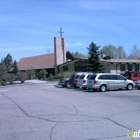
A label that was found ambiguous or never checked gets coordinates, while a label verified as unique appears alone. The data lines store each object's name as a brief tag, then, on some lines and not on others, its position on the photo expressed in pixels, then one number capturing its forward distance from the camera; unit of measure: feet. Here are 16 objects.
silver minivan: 57.59
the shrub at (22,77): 117.01
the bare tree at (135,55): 222.21
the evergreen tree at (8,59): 301.94
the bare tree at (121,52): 241.49
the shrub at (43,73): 138.55
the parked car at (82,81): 64.45
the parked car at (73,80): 72.17
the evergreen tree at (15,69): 168.46
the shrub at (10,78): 121.64
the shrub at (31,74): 138.73
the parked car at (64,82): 76.69
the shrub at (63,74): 119.02
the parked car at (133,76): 72.89
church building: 116.93
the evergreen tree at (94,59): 111.68
